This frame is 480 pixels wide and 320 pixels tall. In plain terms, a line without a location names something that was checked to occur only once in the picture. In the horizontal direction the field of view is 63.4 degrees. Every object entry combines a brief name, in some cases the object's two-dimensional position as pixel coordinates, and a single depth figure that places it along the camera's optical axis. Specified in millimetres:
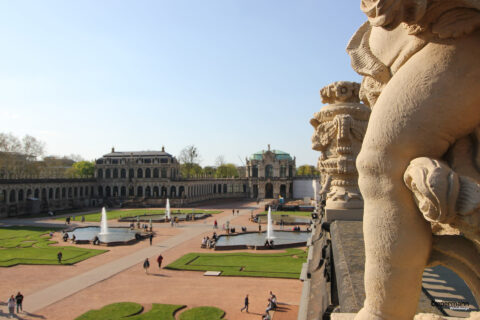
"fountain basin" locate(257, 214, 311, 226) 45669
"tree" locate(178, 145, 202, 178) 105500
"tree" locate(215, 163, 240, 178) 126144
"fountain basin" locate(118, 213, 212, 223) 50125
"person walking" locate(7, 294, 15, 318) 17066
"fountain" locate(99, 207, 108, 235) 40572
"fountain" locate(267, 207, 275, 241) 36062
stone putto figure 2076
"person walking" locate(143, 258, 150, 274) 23919
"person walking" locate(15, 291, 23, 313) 17456
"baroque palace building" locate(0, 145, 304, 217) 64688
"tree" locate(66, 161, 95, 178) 105312
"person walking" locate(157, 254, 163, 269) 24891
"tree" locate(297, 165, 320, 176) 137750
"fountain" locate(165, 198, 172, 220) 50881
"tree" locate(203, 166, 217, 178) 132175
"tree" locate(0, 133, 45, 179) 70312
